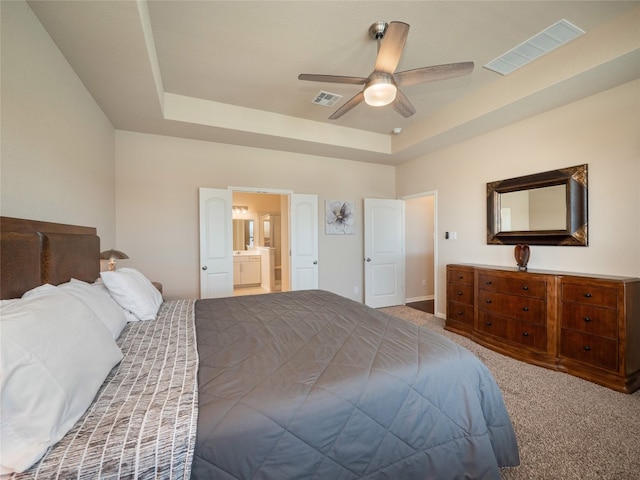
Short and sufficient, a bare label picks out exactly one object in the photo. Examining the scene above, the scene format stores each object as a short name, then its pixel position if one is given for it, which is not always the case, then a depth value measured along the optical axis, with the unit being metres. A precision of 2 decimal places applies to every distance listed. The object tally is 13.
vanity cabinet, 6.90
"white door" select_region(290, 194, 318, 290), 4.37
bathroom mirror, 7.60
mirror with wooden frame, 2.78
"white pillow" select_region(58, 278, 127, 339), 1.42
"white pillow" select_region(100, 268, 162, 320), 1.82
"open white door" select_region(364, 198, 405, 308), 4.93
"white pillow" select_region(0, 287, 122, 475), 0.69
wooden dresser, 2.27
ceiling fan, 1.92
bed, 0.80
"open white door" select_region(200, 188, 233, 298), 3.80
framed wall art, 4.75
